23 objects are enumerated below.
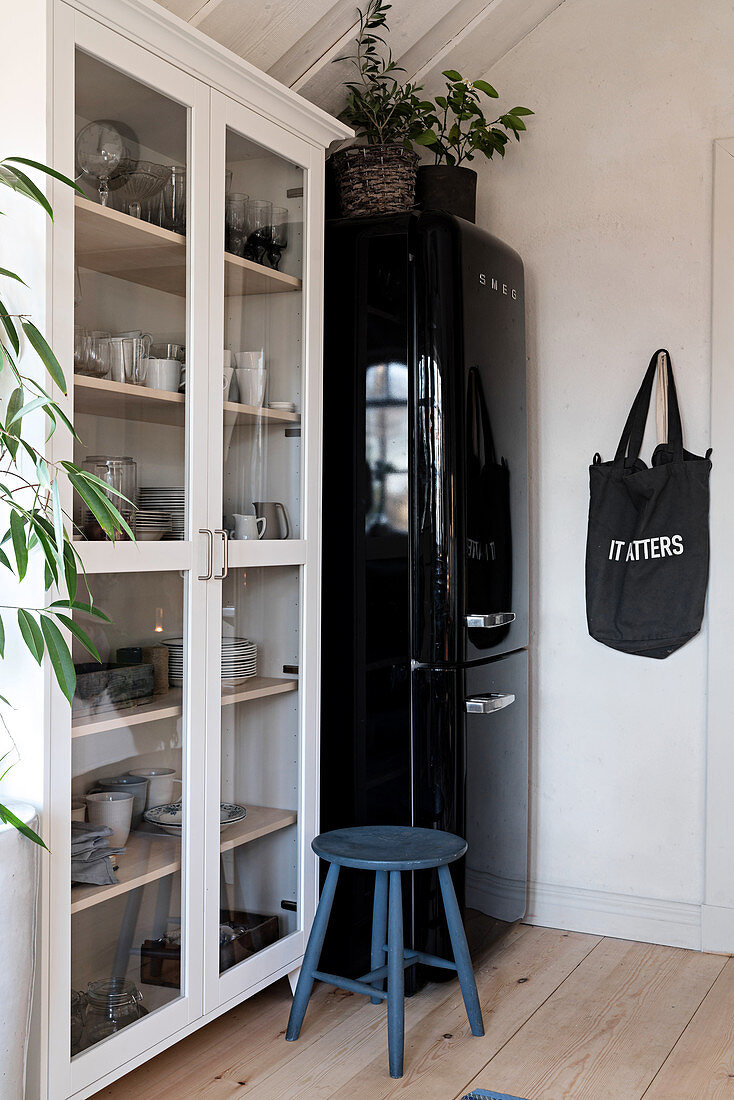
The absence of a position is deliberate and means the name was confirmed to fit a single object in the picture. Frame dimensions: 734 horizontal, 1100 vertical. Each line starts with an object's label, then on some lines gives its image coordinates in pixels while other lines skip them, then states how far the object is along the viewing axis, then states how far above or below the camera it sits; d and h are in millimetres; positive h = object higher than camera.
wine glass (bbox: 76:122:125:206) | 1862 +702
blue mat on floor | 2094 -1105
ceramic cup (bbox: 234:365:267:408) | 2328 +349
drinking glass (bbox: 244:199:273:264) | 2354 +704
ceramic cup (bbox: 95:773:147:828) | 1984 -478
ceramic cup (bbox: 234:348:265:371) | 2318 +404
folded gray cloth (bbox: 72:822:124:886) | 1890 -582
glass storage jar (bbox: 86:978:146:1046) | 1925 -879
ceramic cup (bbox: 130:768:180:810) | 2076 -489
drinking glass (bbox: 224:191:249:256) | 2266 +692
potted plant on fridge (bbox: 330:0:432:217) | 2691 +1133
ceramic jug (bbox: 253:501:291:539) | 2393 +59
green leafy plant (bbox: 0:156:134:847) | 1633 +66
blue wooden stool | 2188 -804
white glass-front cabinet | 1879 -4
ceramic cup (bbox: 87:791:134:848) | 1945 -514
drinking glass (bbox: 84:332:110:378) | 1924 +339
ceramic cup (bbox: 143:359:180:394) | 2078 +330
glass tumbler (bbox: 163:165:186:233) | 2084 +673
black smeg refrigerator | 2564 -7
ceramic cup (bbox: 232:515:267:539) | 2309 +30
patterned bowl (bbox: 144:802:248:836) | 2088 -555
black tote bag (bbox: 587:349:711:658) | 2924 -1
